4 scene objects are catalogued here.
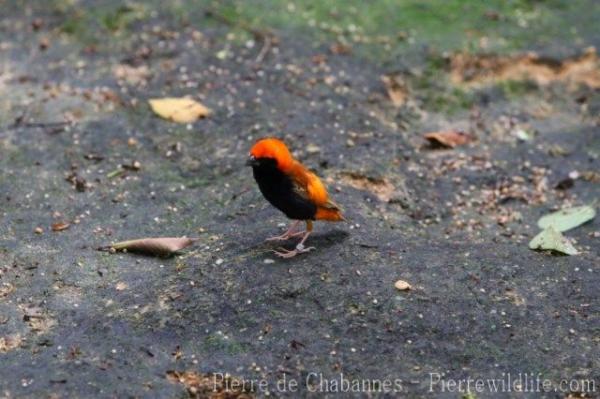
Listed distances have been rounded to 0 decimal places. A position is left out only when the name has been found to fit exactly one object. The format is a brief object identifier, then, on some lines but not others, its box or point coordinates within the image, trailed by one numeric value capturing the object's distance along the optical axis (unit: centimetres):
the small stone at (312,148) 1270
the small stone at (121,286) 954
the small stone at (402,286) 927
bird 953
